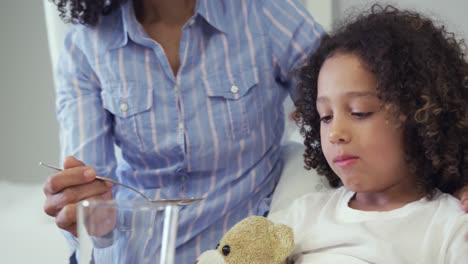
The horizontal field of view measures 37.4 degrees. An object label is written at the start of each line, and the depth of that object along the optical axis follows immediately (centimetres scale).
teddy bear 92
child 93
